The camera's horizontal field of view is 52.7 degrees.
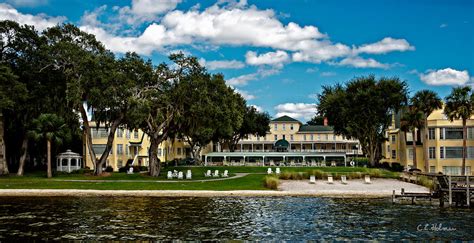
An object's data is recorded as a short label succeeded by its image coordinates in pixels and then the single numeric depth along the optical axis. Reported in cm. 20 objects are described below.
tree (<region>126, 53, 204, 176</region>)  5272
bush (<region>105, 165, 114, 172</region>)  6707
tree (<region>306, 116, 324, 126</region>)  14092
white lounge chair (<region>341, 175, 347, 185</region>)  4890
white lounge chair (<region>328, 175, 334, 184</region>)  4834
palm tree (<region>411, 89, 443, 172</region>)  6228
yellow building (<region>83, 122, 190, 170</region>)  7650
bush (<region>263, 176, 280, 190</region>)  4465
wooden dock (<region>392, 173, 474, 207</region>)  3438
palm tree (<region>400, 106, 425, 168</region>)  6187
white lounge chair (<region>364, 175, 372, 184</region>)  4894
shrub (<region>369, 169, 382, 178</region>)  5283
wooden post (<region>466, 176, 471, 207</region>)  3370
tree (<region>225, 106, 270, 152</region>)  9081
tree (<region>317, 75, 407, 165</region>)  6775
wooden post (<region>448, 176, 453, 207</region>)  3409
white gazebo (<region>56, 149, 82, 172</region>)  7012
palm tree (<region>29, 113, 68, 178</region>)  5281
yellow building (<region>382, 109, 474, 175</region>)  6344
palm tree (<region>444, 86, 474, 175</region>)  5872
